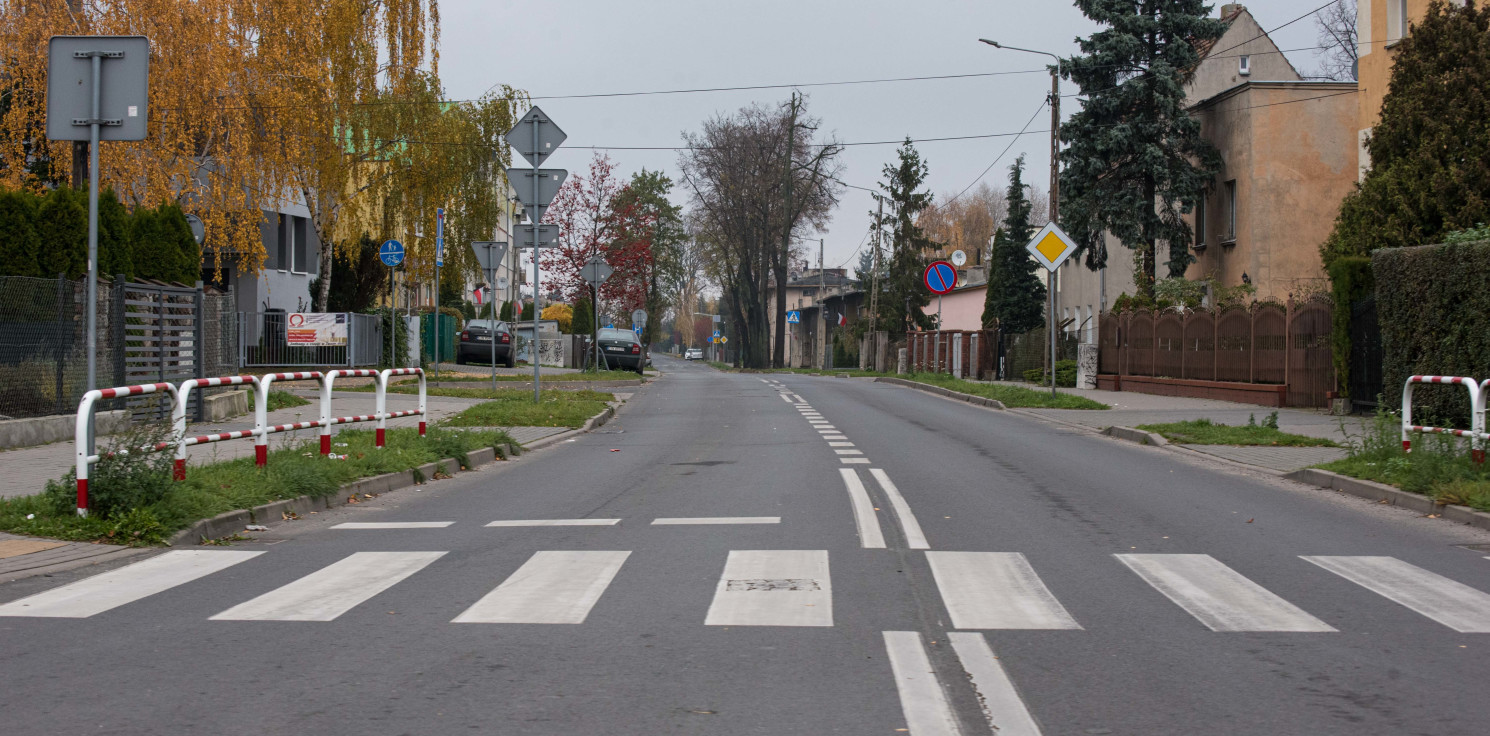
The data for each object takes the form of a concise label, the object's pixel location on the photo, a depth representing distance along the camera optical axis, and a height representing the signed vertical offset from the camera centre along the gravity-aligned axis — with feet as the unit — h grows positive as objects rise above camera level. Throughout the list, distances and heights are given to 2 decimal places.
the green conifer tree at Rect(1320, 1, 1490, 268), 72.33 +13.12
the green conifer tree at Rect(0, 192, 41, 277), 49.16 +3.87
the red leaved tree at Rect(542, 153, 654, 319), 167.32 +13.87
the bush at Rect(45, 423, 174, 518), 27.12 -3.28
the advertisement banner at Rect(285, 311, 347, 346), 93.40 +0.78
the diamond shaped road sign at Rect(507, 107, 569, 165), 65.21 +10.84
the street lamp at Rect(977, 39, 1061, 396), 94.94 +16.02
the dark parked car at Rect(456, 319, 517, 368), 151.94 -0.57
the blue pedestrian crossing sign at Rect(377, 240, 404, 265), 87.15 +6.14
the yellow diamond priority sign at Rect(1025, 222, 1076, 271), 78.48 +6.67
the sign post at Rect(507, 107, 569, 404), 65.31 +10.02
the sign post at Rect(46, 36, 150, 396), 30.71 +6.04
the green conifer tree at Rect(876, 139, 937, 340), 219.20 +19.19
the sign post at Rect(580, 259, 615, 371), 97.86 +5.60
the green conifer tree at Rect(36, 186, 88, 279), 50.14 +4.11
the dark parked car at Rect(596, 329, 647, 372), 152.66 -1.02
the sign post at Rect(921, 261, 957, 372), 112.06 +6.51
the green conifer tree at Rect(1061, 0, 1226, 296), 114.32 +20.52
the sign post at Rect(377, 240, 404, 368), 87.15 +6.10
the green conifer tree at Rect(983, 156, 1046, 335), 177.88 +10.22
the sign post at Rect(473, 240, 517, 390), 81.20 +5.80
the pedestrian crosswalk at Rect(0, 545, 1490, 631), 19.30 -4.21
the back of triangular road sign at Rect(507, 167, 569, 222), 66.74 +8.57
